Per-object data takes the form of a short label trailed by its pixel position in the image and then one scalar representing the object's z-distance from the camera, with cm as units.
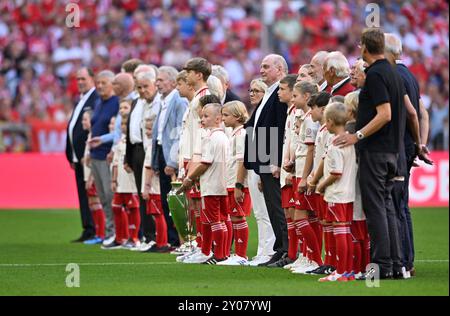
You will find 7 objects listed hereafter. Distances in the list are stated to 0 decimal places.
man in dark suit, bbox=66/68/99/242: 1684
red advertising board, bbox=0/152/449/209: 2281
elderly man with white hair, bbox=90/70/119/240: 1620
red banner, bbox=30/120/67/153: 2366
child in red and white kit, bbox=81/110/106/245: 1661
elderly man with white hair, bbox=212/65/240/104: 1385
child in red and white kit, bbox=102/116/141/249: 1548
